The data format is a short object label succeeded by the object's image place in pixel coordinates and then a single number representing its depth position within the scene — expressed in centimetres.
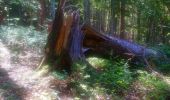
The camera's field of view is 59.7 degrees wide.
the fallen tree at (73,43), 503
